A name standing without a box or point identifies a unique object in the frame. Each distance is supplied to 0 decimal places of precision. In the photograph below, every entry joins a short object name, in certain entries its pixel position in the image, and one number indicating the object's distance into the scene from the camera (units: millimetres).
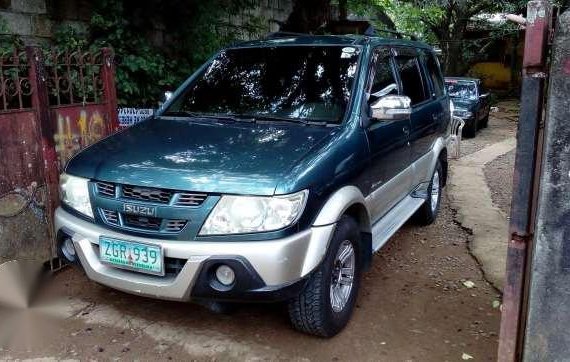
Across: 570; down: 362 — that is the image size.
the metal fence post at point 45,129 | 3789
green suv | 2727
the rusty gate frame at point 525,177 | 2168
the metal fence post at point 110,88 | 4384
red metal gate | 3717
